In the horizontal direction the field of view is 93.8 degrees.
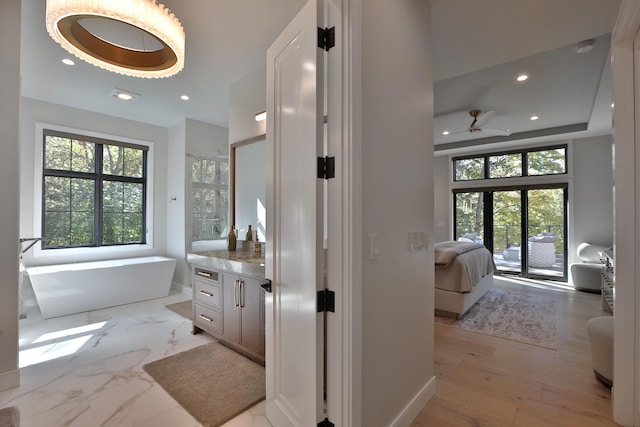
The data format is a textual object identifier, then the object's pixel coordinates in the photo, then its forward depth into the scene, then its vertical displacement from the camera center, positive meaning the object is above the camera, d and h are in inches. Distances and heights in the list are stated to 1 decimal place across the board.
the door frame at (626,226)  69.2 -2.9
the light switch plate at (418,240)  72.3 -6.4
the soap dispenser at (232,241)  132.4 -11.5
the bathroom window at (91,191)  167.3 +15.1
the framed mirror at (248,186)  129.3 +13.3
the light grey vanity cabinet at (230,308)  98.0 -33.9
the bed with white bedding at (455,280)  143.3 -32.2
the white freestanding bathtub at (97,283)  145.3 -35.7
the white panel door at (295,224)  56.7 -1.9
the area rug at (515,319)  125.4 -50.6
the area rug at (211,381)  77.5 -49.8
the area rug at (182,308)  151.6 -49.6
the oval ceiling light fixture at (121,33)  63.1 +44.4
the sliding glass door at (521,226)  235.5 -10.2
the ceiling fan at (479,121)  177.1 +56.1
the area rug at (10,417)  70.7 -48.9
